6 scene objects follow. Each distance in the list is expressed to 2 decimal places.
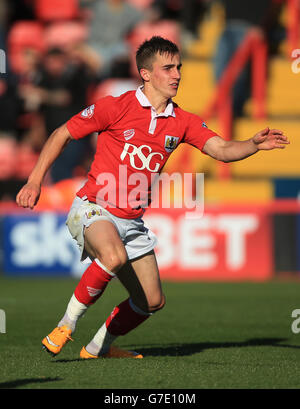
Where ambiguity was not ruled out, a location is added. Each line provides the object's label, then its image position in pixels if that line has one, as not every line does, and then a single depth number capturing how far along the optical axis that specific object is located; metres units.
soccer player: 6.41
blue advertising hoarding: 13.68
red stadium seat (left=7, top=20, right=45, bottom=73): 19.25
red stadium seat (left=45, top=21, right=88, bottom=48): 19.06
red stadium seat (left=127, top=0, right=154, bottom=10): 19.48
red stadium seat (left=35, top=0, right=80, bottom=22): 20.75
